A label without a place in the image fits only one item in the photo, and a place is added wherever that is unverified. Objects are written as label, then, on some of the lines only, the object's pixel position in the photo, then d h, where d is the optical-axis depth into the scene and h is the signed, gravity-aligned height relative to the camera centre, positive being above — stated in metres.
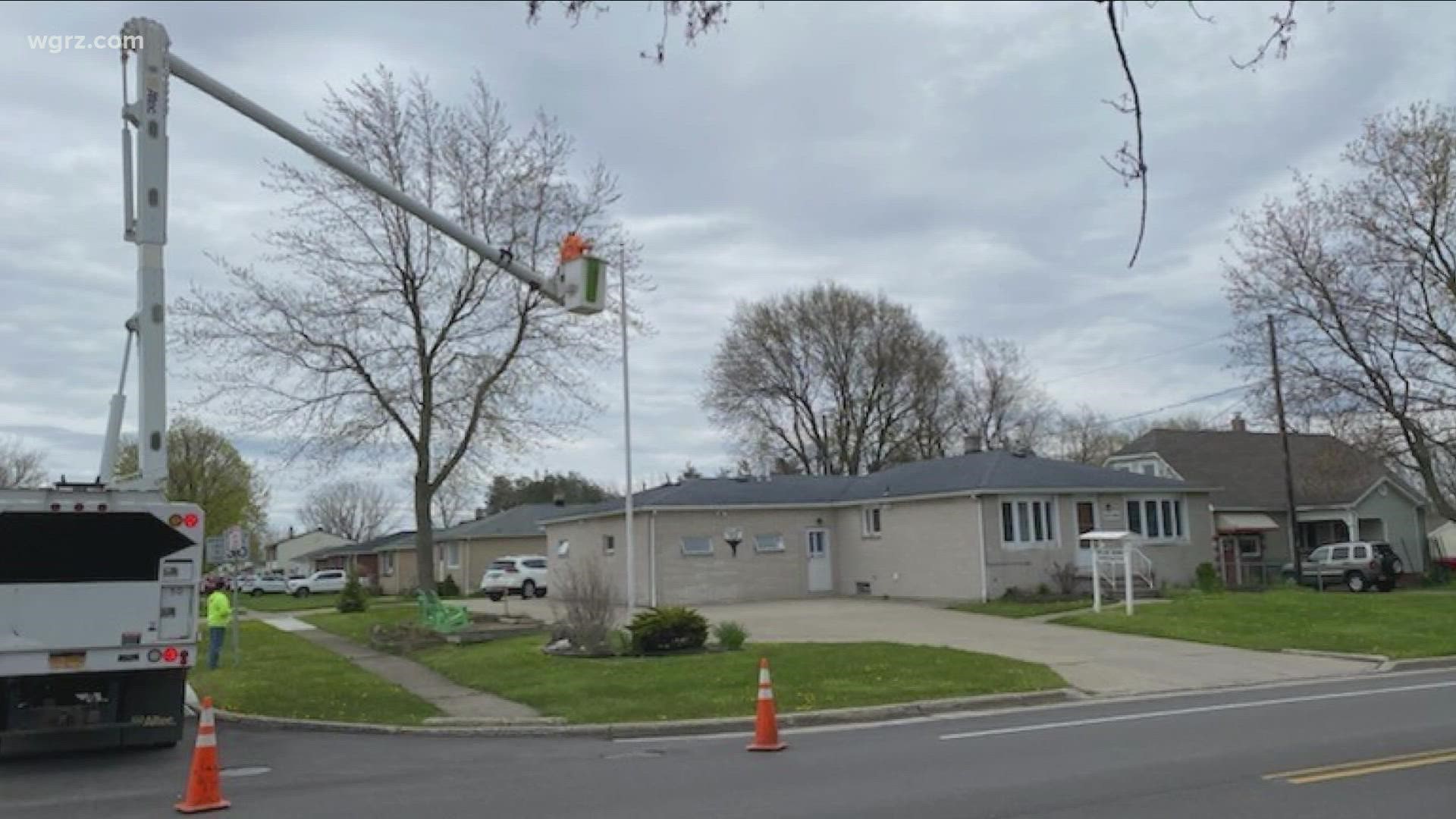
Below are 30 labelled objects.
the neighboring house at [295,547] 115.56 +3.10
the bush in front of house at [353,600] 38.50 -0.75
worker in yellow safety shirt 20.50 -0.67
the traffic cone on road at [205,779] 9.34 -1.53
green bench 25.27 -0.92
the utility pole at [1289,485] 39.59 +1.87
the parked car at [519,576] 45.69 -0.24
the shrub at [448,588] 51.62 -0.69
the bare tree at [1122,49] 3.82 +1.59
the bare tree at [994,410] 64.44 +7.58
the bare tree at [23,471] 84.94 +8.51
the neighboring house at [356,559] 71.88 +1.16
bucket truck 11.74 +0.26
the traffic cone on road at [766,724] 11.83 -1.62
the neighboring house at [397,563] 63.50 +0.60
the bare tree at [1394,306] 35.41 +7.09
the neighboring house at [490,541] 56.88 +1.41
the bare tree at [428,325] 28.84 +6.16
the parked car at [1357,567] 40.66 -1.07
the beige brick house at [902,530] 32.75 +0.70
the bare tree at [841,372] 59.59 +9.12
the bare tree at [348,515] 125.94 +6.43
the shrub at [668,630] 19.67 -1.09
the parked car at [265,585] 72.00 -0.32
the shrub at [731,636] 19.94 -1.25
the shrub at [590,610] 20.31 -0.75
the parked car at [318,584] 67.31 -0.34
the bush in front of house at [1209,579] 33.44 -1.05
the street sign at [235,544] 22.73 +0.70
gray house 47.84 +1.49
